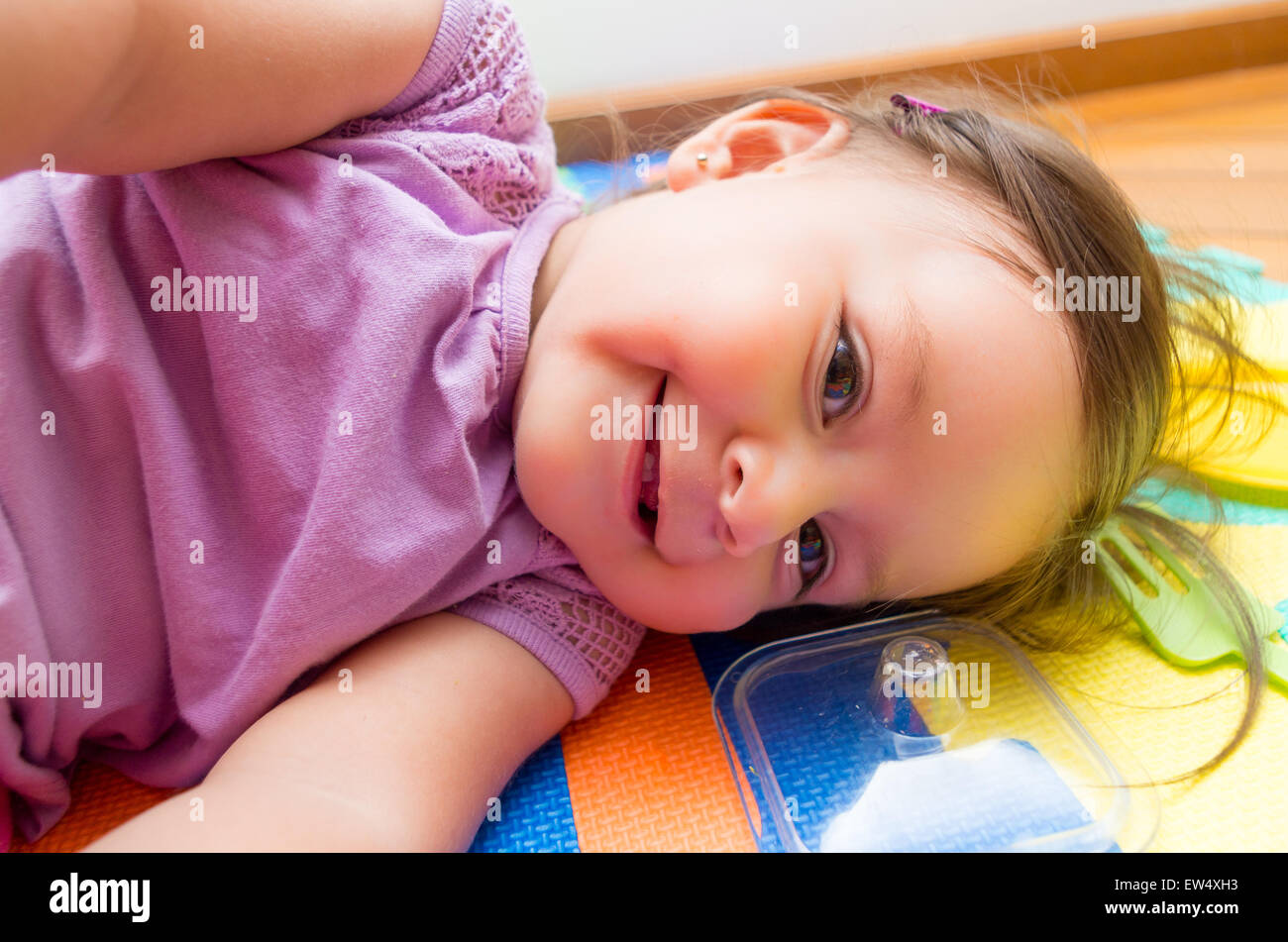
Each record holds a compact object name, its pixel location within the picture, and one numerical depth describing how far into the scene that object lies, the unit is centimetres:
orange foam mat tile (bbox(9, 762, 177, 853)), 36
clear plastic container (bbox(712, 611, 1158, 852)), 37
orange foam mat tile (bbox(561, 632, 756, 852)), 37
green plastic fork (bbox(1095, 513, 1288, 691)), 41
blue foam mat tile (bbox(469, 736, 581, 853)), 36
